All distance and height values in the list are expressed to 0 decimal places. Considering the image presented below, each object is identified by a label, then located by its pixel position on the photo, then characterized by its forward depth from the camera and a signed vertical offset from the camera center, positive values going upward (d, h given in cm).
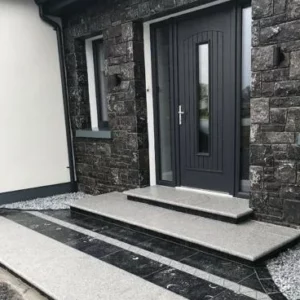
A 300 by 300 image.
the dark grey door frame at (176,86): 333 +13
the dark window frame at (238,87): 330 +8
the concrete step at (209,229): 258 -116
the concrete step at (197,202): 309 -108
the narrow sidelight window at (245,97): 331 -3
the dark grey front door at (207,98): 347 -3
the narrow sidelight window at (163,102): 407 -5
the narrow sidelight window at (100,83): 487 +25
